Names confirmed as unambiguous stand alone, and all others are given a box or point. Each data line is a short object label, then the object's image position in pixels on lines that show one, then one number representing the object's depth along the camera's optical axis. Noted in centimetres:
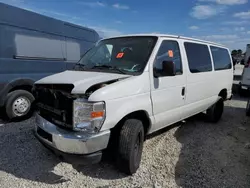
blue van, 493
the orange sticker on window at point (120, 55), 354
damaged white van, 262
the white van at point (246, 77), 888
